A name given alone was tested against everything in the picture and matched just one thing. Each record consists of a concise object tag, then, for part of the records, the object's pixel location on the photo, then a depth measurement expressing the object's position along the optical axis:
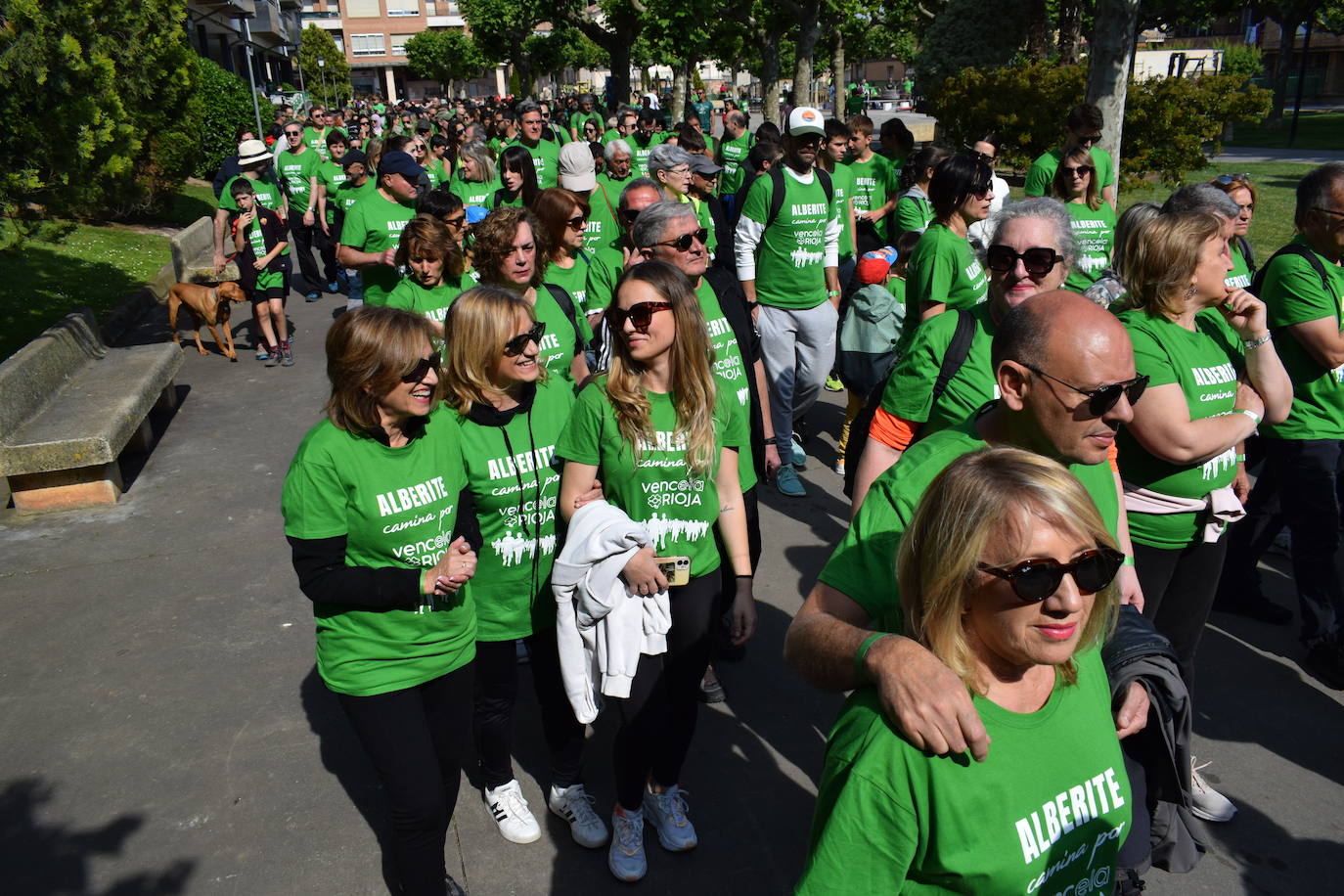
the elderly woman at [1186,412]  3.17
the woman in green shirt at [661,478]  3.23
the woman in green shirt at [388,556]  2.79
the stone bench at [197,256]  14.28
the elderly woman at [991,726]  1.63
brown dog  10.34
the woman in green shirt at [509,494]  3.28
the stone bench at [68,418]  6.55
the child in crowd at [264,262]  10.13
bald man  2.02
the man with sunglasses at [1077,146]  6.50
